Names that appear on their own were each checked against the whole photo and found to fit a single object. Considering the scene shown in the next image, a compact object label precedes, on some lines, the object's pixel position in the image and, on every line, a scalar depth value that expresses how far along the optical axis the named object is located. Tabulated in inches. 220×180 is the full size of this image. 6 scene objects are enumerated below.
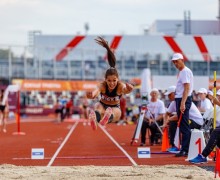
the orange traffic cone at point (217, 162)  383.6
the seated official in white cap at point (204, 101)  639.1
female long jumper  442.0
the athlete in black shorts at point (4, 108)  994.1
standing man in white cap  523.2
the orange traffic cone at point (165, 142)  601.6
